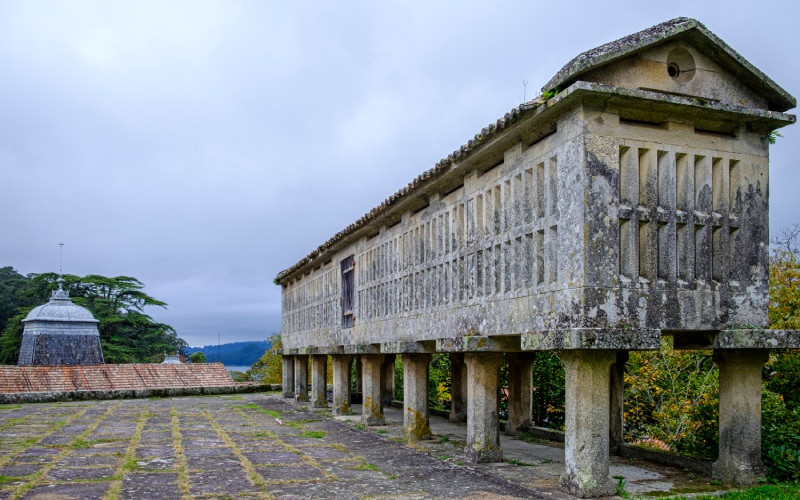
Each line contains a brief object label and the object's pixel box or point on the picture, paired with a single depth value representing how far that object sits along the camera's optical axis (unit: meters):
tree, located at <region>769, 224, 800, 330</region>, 11.91
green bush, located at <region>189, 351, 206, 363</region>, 44.97
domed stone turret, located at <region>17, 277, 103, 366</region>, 32.44
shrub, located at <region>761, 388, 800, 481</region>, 8.39
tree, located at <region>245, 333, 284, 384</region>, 34.47
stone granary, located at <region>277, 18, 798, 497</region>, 7.44
